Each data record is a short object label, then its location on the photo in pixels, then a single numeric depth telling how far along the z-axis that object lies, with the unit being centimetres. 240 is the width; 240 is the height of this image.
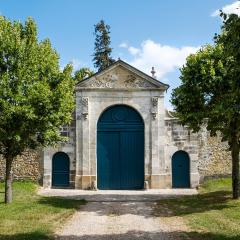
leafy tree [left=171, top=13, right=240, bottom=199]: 1158
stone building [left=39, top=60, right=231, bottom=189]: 1589
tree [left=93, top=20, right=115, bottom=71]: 3286
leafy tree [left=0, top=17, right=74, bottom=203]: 1059
